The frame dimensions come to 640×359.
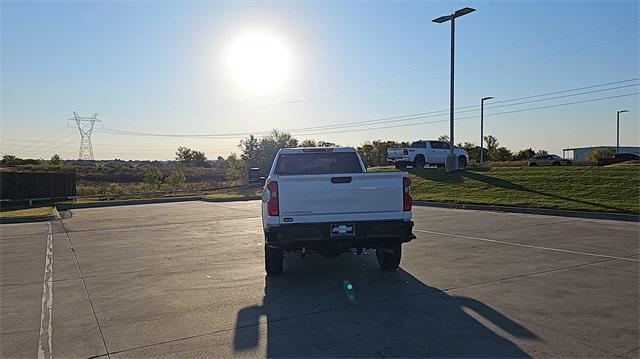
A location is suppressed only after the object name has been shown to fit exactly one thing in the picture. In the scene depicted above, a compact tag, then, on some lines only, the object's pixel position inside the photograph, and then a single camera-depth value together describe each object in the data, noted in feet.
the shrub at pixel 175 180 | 147.47
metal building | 250.98
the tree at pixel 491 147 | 206.49
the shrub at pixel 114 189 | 119.64
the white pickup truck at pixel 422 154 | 96.43
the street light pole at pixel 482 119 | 142.59
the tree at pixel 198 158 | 379.35
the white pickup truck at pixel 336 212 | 21.84
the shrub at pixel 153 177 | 148.66
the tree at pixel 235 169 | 155.84
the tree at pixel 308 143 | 181.63
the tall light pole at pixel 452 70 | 79.75
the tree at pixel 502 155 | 204.11
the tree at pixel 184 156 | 372.83
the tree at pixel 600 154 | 169.37
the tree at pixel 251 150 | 192.85
